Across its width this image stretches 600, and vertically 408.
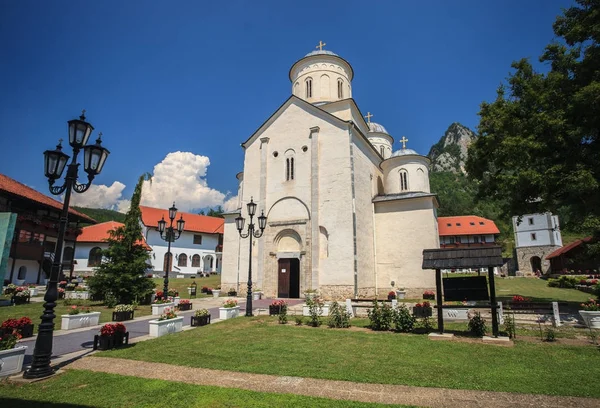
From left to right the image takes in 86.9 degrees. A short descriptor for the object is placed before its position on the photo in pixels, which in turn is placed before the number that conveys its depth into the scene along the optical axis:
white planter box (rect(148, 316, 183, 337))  10.05
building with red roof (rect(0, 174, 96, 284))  27.05
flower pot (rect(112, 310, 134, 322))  12.89
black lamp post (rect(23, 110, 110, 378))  6.26
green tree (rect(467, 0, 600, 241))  13.10
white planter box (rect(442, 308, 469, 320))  13.08
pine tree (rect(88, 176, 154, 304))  17.06
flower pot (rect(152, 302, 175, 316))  14.73
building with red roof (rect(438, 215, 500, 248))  51.22
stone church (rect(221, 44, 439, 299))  21.28
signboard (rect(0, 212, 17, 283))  6.36
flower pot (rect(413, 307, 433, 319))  13.02
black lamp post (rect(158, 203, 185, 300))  16.62
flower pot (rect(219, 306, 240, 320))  13.95
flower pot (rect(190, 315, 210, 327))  12.13
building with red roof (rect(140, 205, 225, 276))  43.28
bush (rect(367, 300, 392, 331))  11.06
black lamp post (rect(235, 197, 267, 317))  14.69
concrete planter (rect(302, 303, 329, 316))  14.74
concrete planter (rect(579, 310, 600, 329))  10.79
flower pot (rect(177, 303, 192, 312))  16.47
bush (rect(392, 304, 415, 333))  10.72
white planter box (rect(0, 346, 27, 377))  6.08
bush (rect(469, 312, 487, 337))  9.71
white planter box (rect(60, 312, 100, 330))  11.30
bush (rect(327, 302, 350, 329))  11.80
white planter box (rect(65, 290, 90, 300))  20.48
